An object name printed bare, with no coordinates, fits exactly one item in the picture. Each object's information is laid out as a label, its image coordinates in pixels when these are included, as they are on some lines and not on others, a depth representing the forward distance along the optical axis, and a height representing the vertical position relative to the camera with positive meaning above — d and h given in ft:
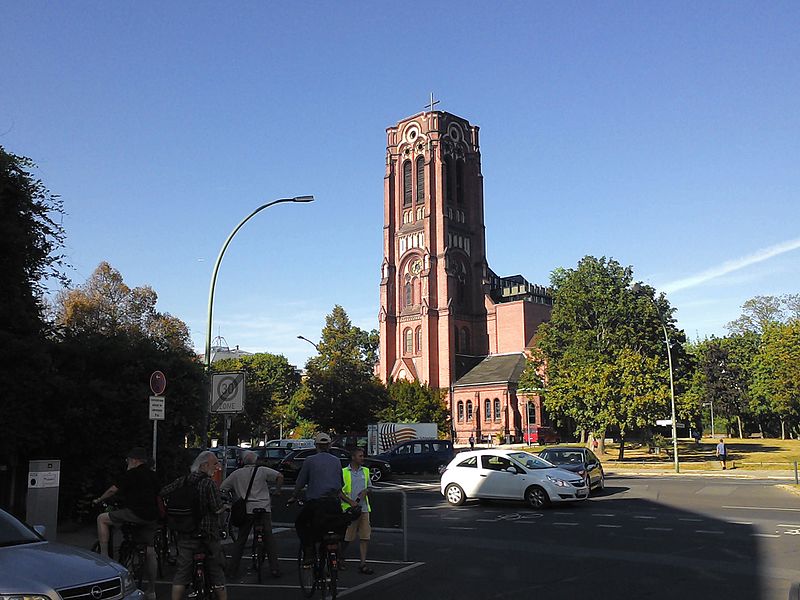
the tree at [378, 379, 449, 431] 223.30 +1.36
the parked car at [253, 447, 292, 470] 111.24 -7.05
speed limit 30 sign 45.06 +1.10
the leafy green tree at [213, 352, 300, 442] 222.89 +9.26
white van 131.02 -6.48
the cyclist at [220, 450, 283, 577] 33.68 -4.00
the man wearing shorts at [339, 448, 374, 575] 35.88 -4.12
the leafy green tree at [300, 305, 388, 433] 177.58 +4.46
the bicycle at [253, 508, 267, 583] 33.50 -6.10
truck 155.53 -5.71
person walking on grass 122.62 -7.82
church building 255.70 +42.82
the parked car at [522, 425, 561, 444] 222.48 -8.67
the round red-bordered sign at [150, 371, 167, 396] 41.86 +1.56
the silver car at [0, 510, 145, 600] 18.80 -4.42
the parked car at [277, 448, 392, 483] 100.58 -7.96
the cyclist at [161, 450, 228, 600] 24.41 -4.47
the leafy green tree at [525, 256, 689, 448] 148.36 +14.87
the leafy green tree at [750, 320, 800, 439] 175.11 +11.18
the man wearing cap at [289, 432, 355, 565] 28.55 -3.54
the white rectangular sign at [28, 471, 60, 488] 38.19 -3.60
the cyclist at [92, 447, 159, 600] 28.81 -3.57
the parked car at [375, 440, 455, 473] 113.50 -7.59
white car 63.98 -6.50
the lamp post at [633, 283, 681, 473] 191.35 +31.73
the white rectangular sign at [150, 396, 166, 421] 42.16 +0.11
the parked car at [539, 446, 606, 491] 76.79 -5.92
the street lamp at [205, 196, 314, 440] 57.16 +12.67
